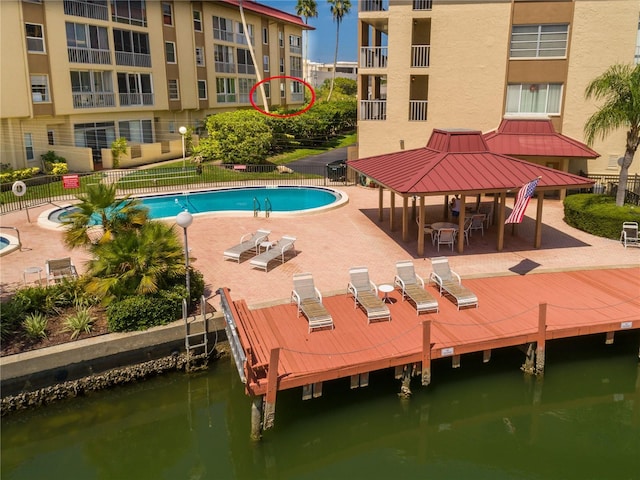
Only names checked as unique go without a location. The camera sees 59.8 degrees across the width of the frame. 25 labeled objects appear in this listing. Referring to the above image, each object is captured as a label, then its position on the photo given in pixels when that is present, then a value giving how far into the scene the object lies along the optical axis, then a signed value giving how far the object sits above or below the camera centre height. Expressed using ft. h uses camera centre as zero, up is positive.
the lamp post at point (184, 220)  48.42 -9.20
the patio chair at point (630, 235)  70.59 -15.51
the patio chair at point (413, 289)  50.16 -16.59
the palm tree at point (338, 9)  273.75 +49.29
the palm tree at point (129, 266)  48.14 -13.20
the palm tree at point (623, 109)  70.85 +0.13
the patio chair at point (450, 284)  51.31 -16.51
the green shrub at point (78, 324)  46.73 -17.41
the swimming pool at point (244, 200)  100.32 -16.23
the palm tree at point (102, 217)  49.88 -9.39
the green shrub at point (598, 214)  73.41 -13.66
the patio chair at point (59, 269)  57.16 -15.86
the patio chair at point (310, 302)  47.06 -16.77
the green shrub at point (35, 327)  45.93 -17.35
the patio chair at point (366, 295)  48.47 -16.65
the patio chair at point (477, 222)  75.20 -14.70
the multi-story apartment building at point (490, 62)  97.76 +8.75
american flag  58.65 -9.41
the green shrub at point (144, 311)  46.65 -16.63
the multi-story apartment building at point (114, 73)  113.29 +9.37
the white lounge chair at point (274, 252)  62.15 -16.07
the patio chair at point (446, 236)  69.51 -15.27
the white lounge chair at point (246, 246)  65.16 -15.87
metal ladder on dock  48.26 -19.13
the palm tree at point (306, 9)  245.24 +44.34
